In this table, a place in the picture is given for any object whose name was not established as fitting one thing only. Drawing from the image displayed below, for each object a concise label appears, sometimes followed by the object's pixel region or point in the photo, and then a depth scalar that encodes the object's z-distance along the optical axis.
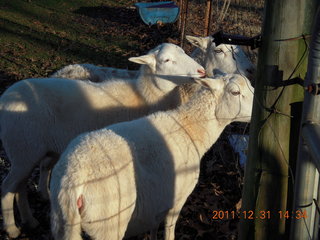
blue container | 12.97
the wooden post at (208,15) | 6.41
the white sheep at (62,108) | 4.04
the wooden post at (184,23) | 8.00
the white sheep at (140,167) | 2.63
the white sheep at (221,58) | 5.05
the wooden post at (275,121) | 1.93
